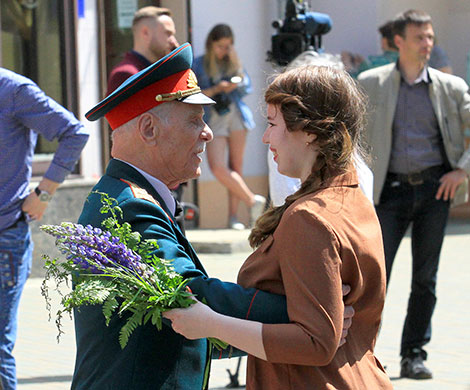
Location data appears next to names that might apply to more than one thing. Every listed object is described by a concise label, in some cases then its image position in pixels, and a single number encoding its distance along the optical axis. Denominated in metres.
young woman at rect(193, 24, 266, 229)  17.03
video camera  11.24
